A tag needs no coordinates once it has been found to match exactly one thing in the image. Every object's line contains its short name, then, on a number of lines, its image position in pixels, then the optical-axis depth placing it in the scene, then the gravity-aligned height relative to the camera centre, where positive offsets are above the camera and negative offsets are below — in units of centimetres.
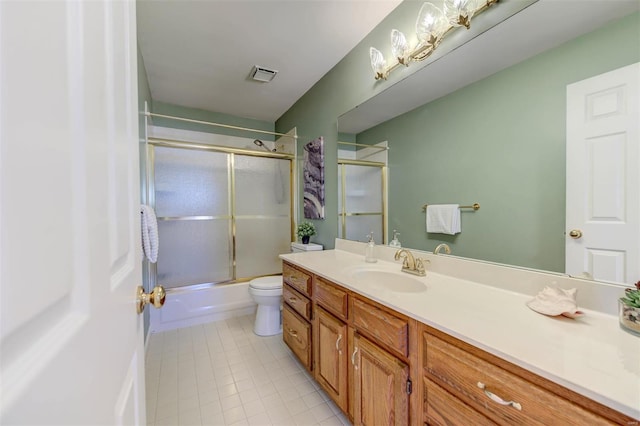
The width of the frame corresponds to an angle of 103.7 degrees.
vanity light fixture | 122 +97
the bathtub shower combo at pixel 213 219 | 264 -11
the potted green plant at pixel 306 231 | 263 -23
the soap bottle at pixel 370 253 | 177 -32
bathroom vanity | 59 -43
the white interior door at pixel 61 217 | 20 -1
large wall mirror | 92 +40
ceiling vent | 228 +127
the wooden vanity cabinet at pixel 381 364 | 94 -65
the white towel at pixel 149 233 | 157 -14
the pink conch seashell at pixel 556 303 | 83 -34
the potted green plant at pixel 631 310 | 73 -31
